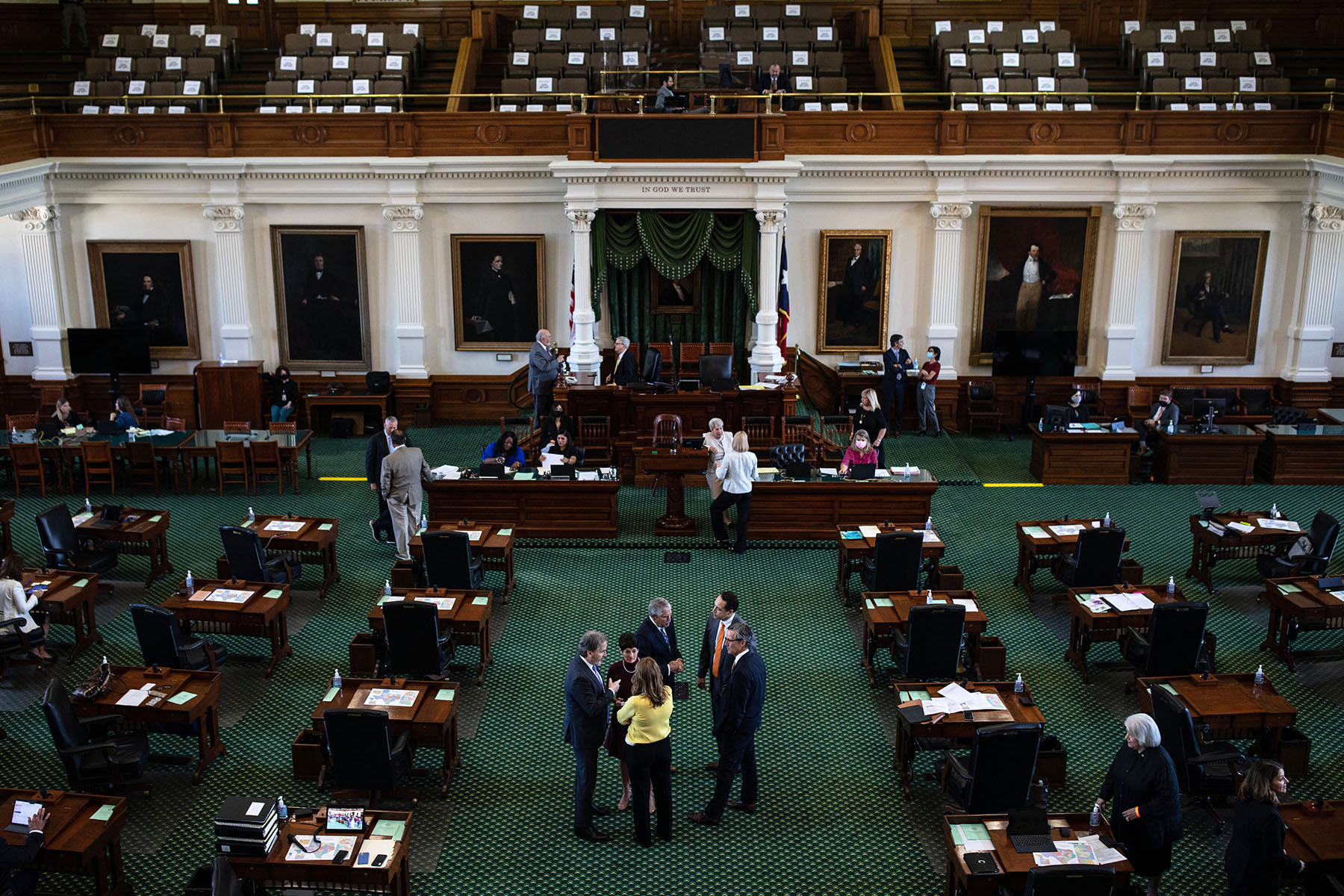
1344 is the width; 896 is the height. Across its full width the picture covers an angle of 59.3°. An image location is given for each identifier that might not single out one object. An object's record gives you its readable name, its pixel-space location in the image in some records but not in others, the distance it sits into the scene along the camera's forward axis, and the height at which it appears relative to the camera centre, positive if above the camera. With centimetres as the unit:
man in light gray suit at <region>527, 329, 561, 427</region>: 1562 -155
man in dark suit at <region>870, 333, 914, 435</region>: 1702 -173
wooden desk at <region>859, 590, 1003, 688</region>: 1008 -310
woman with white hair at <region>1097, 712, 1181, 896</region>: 703 -323
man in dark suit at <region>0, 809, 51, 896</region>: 672 -349
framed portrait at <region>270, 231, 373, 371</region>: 1797 -74
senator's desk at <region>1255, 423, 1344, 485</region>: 1558 -262
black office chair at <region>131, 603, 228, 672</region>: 925 -306
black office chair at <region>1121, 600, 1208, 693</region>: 949 -311
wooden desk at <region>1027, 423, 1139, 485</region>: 1561 -266
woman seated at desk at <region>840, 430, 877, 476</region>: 1346 -228
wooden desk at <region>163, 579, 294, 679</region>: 1020 -312
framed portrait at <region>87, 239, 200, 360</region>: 1794 -64
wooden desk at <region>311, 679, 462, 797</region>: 845 -330
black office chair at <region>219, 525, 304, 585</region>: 1100 -287
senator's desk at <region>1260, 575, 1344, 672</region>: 1029 -307
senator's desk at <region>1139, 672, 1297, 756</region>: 861 -329
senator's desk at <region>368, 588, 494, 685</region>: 1004 -309
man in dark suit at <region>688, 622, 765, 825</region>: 774 -297
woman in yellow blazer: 736 -298
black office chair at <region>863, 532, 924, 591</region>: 1100 -287
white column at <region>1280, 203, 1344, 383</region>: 1708 -56
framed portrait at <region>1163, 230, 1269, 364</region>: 1762 -62
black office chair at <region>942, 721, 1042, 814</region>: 768 -337
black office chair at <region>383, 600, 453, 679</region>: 946 -314
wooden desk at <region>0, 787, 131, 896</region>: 708 -353
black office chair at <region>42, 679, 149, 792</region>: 801 -351
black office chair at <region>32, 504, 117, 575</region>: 1175 -298
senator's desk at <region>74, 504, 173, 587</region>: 1222 -293
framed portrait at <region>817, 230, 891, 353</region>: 1792 -57
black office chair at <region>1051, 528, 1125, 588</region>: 1107 -286
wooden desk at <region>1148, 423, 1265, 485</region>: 1562 -264
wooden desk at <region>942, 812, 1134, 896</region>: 687 -353
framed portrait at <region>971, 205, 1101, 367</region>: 1772 -28
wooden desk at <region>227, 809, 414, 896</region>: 688 -361
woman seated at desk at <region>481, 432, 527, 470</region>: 1387 -238
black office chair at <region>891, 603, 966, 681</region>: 934 -308
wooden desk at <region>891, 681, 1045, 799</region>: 845 -331
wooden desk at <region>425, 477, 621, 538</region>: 1351 -290
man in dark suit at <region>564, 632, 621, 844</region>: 768 -303
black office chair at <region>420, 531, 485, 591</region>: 1096 -288
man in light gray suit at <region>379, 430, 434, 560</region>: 1222 -246
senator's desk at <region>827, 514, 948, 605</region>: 1171 -293
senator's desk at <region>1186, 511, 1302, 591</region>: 1205 -292
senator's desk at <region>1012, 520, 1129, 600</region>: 1183 -291
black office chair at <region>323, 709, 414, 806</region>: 787 -337
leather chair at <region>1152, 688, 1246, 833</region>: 803 -344
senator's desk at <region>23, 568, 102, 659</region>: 1048 -311
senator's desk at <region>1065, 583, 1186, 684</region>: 1022 -314
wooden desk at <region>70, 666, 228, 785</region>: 863 -332
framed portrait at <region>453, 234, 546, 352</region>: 1803 -62
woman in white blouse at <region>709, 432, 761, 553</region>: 1265 -240
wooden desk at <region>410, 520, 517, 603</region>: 1167 -290
